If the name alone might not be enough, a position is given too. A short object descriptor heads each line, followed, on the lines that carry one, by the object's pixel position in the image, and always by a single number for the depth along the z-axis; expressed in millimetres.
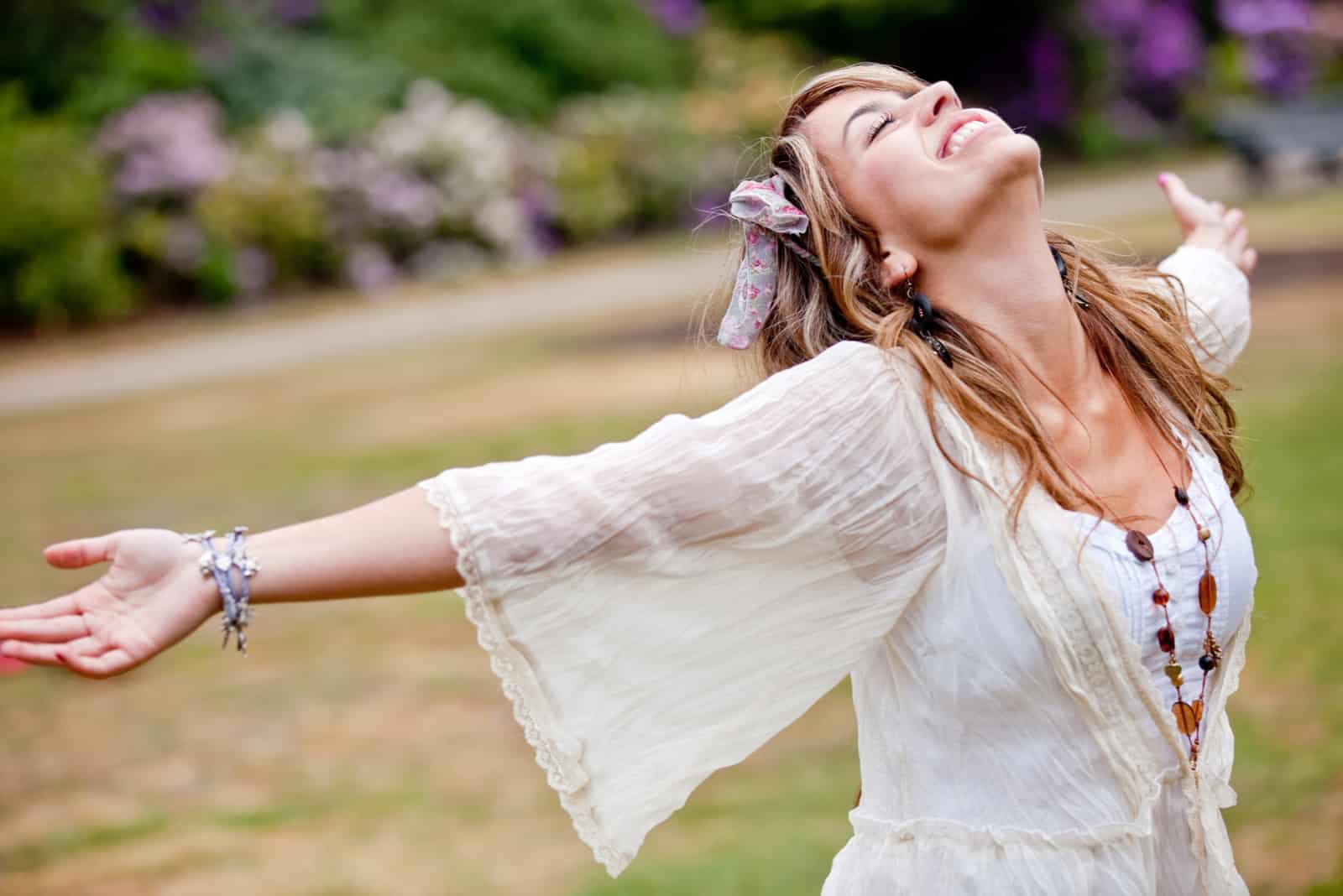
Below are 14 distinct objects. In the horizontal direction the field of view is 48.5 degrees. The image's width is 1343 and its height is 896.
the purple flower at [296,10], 20266
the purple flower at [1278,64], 24375
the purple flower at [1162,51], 22969
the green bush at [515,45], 19609
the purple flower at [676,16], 22625
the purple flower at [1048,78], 22016
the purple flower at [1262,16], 23875
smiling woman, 1806
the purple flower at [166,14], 17891
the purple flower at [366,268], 16219
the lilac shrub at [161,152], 15211
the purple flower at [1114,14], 22578
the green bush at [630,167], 17906
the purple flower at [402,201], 16375
